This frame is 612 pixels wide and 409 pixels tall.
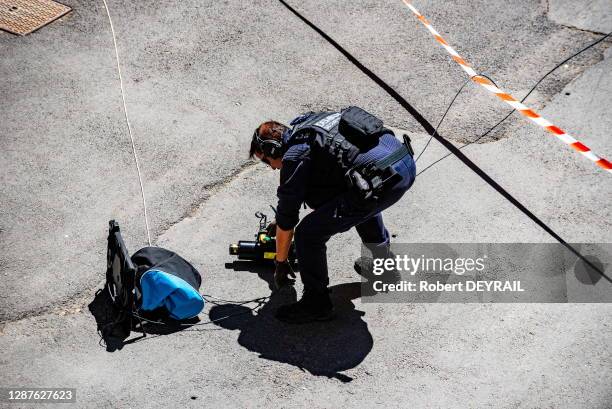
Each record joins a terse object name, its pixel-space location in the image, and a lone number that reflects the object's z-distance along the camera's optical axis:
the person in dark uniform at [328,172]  10.05
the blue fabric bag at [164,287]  10.83
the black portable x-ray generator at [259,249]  11.97
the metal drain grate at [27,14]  16.92
